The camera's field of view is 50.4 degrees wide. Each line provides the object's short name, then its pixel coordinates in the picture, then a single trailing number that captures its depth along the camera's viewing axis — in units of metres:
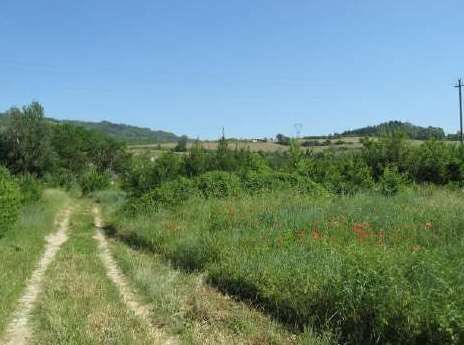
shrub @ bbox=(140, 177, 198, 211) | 19.52
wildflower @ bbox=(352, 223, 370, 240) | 9.94
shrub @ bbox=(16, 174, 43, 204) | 26.83
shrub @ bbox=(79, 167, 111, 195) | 49.09
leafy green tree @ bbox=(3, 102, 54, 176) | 47.34
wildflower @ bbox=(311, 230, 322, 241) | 10.14
